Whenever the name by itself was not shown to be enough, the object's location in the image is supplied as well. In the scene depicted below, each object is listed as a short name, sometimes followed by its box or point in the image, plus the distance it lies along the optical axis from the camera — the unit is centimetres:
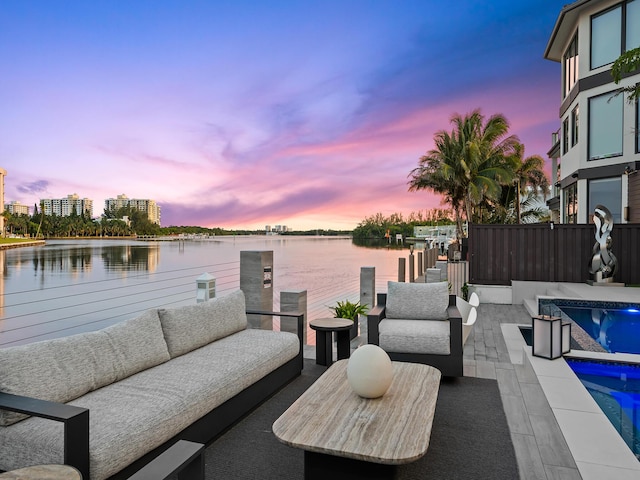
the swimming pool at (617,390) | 272
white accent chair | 466
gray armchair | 378
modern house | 1017
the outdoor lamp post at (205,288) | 443
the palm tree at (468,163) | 1958
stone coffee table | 185
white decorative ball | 233
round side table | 413
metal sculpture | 779
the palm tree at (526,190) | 2431
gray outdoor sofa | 182
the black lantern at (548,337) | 375
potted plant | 559
